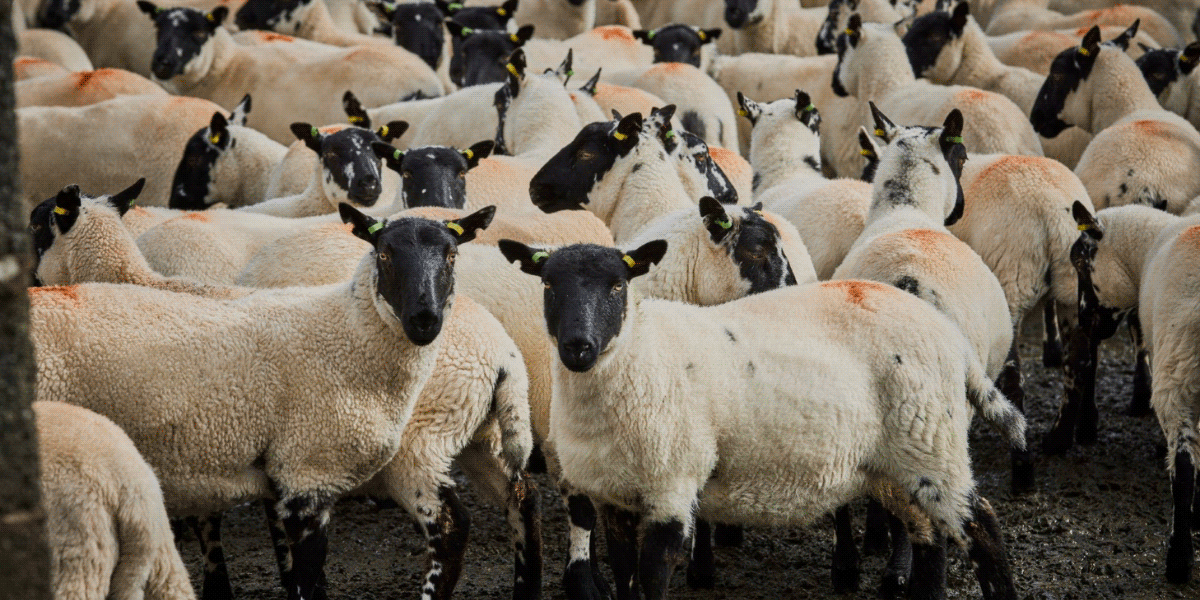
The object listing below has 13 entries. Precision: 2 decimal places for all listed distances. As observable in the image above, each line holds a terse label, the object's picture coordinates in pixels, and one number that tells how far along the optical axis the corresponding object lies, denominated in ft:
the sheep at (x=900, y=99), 62.03
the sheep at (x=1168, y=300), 38.34
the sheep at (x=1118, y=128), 55.36
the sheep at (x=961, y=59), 72.84
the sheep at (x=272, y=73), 72.38
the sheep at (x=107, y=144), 62.59
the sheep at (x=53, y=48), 85.81
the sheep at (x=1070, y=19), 87.76
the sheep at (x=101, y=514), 23.52
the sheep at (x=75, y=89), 70.49
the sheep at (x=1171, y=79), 70.38
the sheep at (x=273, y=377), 30.27
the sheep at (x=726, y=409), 29.53
